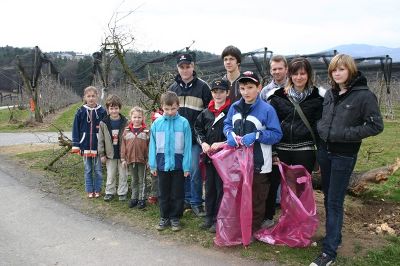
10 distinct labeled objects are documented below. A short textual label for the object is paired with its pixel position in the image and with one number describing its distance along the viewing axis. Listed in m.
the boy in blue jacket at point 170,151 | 4.32
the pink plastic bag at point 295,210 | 3.74
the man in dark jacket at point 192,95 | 4.54
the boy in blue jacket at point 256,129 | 3.68
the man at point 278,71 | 4.22
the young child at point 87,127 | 5.39
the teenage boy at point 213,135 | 4.12
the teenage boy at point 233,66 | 4.27
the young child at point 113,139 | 5.17
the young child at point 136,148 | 4.92
